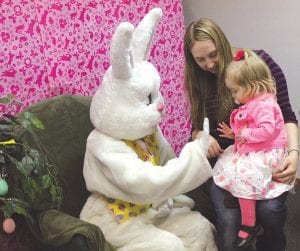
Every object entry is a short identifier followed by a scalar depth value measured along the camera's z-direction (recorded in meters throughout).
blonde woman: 1.65
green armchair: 1.61
